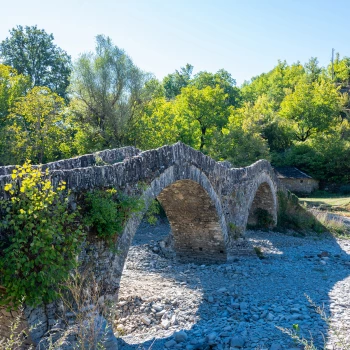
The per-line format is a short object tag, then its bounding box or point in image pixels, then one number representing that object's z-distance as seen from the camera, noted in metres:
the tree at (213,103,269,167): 27.38
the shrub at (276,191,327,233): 20.83
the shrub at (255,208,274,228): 20.39
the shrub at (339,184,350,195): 36.12
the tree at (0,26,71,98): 36.78
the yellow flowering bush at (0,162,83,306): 5.27
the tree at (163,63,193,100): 54.91
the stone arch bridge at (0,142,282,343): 6.95
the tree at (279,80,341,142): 41.19
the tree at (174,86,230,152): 29.33
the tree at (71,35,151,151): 22.36
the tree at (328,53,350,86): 55.28
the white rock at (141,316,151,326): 8.63
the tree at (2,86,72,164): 22.02
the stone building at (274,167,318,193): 35.94
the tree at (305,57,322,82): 58.65
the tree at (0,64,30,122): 25.50
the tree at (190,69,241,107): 43.52
